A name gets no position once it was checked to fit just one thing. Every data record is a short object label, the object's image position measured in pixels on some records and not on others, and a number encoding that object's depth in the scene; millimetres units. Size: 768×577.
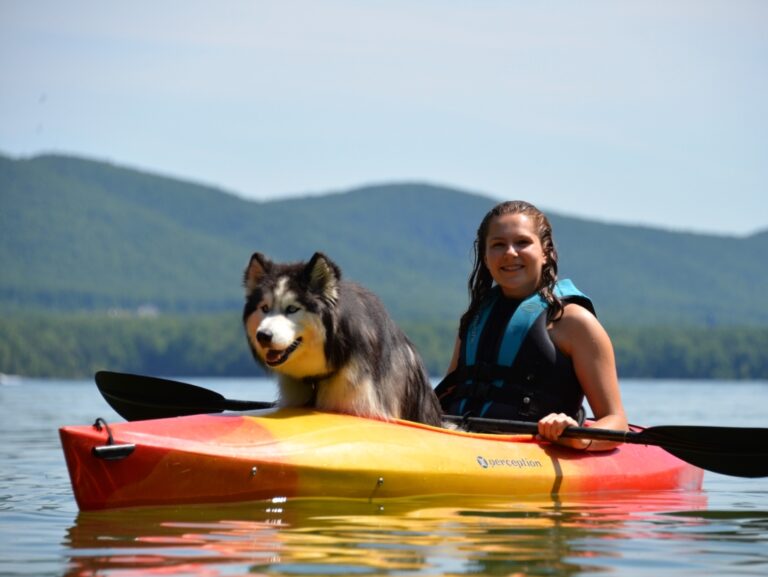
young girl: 8562
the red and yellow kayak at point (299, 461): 7258
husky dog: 7500
